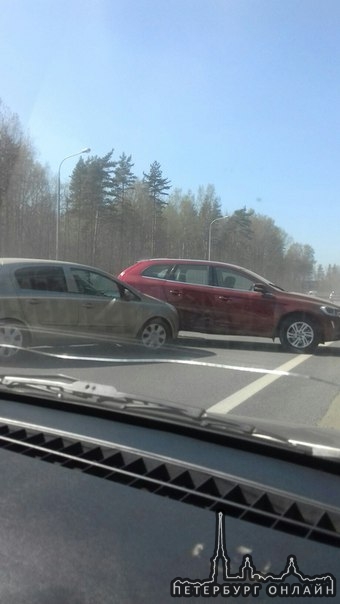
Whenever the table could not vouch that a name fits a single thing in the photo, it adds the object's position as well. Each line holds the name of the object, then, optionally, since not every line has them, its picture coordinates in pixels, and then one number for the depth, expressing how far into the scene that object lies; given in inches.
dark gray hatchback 357.4
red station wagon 454.3
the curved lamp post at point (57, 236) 1373.9
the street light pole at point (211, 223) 2130.4
